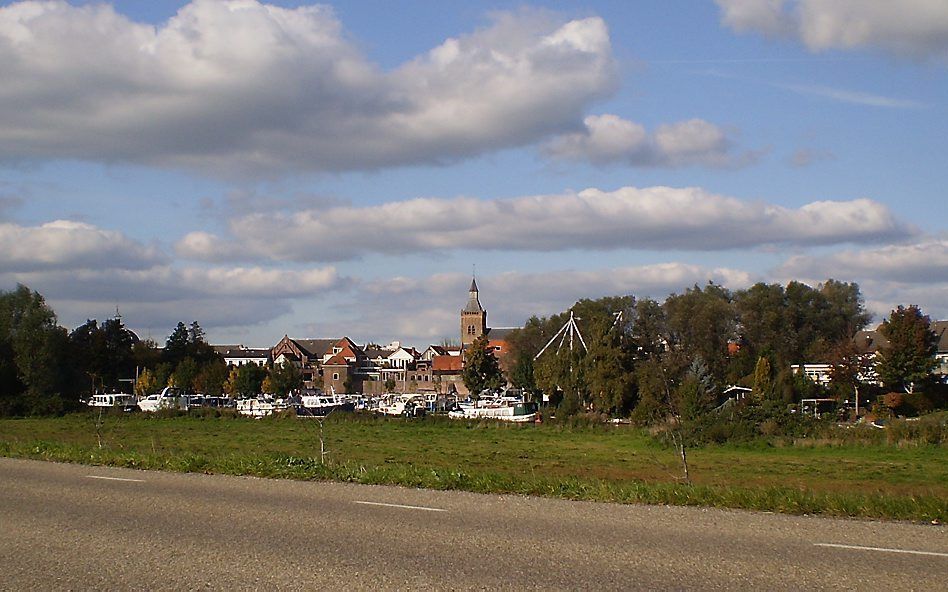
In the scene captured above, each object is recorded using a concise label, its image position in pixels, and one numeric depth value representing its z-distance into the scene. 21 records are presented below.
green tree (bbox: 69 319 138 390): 134.12
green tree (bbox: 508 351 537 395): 121.16
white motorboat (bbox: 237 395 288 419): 90.44
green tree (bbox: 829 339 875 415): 87.38
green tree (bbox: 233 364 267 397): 134.38
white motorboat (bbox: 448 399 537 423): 85.21
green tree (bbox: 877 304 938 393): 83.62
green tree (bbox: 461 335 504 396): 120.00
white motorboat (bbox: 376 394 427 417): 93.61
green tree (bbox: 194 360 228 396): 137.00
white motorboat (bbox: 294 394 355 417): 93.18
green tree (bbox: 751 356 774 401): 88.03
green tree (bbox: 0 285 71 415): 104.62
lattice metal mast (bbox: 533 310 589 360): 99.22
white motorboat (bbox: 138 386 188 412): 95.84
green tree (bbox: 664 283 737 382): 118.88
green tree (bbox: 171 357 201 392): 138.25
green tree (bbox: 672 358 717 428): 60.31
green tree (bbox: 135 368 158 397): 140.00
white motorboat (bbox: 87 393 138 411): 101.28
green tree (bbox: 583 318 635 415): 80.31
